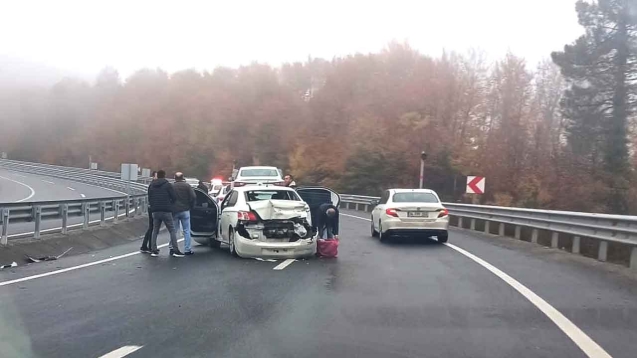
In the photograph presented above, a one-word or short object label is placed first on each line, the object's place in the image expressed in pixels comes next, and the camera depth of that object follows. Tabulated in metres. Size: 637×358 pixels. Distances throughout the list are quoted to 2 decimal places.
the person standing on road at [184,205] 14.61
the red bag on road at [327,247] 14.62
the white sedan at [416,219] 18.12
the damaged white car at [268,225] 13.73
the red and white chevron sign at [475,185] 28.38
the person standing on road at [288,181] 19.41
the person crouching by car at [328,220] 15.28
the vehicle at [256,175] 28.16
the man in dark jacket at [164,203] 14.43
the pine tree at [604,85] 37.47
